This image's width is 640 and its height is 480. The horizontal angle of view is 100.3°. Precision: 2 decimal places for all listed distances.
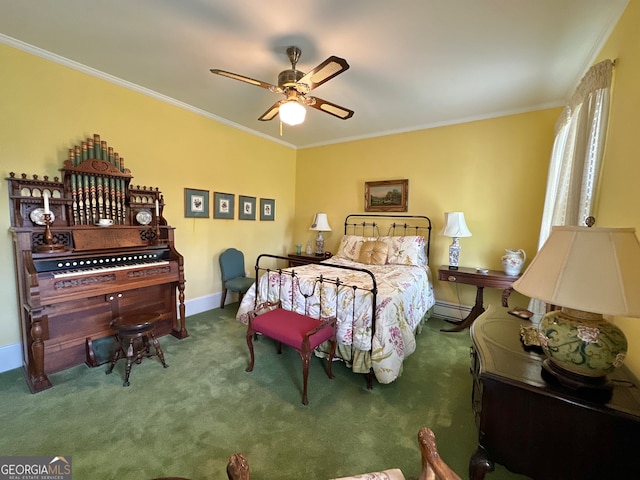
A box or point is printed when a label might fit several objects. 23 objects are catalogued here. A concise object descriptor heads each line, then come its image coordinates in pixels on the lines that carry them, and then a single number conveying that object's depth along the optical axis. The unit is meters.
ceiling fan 1.91
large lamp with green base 0.90
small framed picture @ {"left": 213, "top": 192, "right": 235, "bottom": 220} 3.86
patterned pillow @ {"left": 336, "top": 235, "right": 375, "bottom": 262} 3.98
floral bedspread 2.17
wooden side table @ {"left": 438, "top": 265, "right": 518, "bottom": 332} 3.00
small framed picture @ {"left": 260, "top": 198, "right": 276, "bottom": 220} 4.59
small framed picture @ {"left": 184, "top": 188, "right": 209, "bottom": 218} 3.53
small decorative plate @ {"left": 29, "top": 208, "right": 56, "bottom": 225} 2.27
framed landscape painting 4.09
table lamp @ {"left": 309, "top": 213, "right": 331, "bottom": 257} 4.51
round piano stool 2.28
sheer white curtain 1.71
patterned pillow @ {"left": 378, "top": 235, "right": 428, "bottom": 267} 3.60
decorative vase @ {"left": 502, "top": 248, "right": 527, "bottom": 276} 3.07
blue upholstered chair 3.75
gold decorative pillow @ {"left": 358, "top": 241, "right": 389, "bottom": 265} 3.62
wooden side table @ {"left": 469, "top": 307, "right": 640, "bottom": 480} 0.91
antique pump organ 2.13
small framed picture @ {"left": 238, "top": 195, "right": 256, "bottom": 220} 4.22
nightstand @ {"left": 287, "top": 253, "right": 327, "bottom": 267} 4.10
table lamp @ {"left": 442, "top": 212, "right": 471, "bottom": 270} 3.28
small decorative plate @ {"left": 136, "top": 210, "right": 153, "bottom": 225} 2.89
